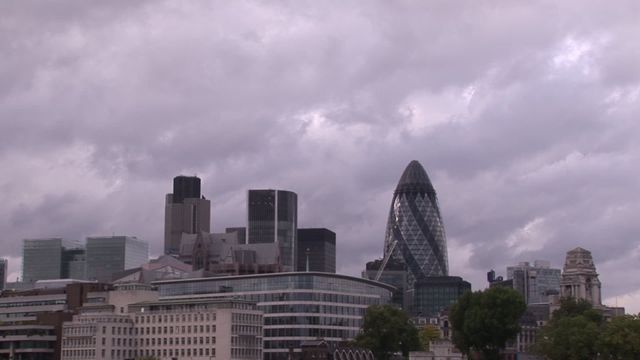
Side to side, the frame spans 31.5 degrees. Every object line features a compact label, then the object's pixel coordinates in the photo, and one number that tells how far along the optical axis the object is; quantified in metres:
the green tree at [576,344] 195.12
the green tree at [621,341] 187.25
